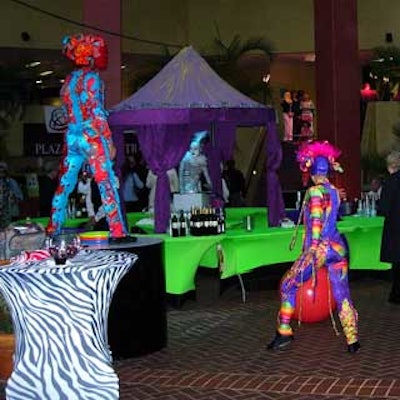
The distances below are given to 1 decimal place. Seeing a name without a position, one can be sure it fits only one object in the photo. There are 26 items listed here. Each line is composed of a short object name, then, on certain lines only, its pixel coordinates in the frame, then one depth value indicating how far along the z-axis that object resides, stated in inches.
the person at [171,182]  493.4
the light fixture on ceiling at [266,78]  830.1
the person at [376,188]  419.4
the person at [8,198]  516.7
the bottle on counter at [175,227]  330.3
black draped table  252.7
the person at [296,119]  772.0
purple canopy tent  375.6
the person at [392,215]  335.6
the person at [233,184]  611.2
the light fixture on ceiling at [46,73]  796.6
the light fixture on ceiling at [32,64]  770.8
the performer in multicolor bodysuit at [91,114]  276.5
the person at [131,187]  557.0
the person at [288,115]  775.7
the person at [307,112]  768.9
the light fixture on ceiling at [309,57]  847.1
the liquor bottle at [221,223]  336.5
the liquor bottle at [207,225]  330.6
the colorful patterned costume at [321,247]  252.2
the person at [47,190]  562.9
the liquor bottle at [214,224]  332.5
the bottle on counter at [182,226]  330.6
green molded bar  326.3
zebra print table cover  164.9
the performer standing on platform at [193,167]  433.1
